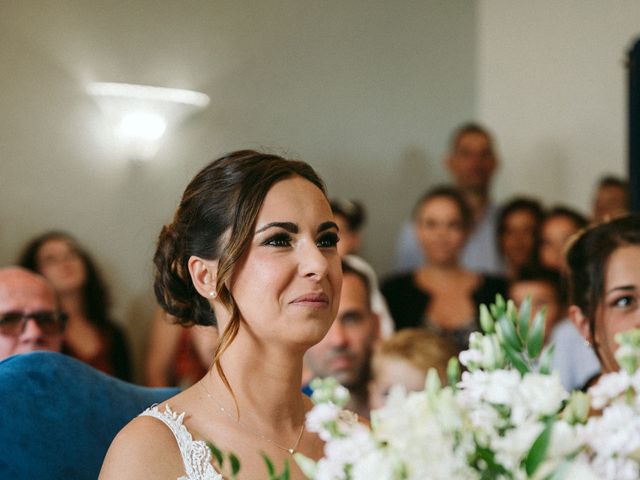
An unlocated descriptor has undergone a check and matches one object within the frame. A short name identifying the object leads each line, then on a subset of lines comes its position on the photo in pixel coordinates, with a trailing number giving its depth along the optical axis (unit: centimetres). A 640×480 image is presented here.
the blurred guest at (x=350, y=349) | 360
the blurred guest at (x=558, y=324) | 426
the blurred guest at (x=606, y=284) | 243
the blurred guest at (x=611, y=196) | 586
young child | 326
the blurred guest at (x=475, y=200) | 590
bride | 188
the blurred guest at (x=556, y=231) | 535
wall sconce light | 544
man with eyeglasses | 274
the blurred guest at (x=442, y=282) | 496
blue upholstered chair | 189
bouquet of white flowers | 108
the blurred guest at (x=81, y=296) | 495
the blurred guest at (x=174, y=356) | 489
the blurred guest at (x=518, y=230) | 560
